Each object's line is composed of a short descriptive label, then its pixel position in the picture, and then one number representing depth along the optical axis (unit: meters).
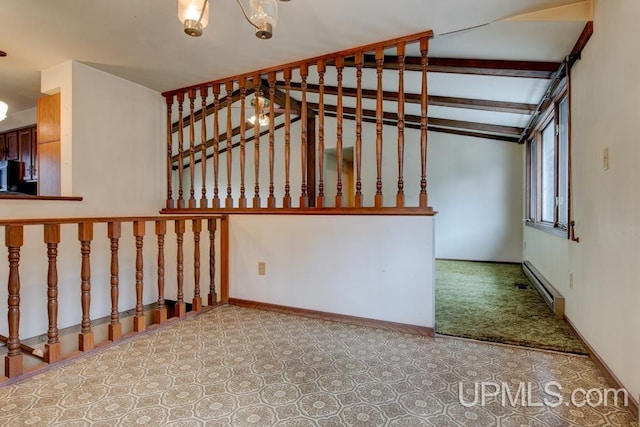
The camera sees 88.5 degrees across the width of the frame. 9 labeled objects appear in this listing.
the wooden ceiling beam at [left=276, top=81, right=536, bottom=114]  3.90
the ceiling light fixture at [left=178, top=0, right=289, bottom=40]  1.50
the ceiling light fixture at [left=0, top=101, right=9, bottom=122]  3.23
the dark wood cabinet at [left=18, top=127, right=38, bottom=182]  4.82
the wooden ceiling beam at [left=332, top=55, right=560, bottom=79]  2.86
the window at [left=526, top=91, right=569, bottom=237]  3.17
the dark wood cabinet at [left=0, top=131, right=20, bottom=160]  5.01
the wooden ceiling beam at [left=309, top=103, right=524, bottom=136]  5.09
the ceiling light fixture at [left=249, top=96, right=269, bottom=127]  4.23
